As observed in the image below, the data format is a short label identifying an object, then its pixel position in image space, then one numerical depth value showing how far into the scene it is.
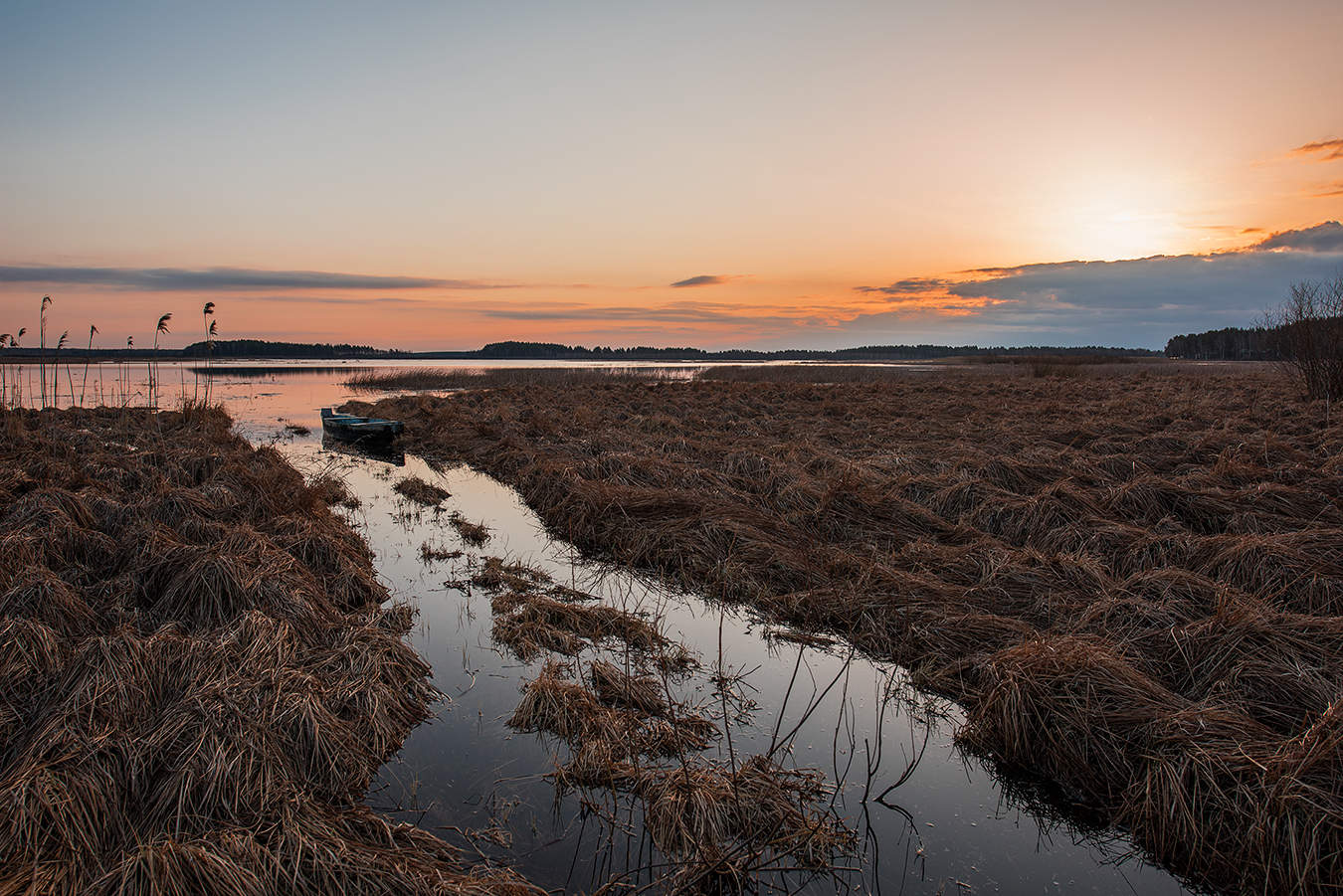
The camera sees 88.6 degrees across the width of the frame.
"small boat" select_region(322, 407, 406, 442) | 20.83
